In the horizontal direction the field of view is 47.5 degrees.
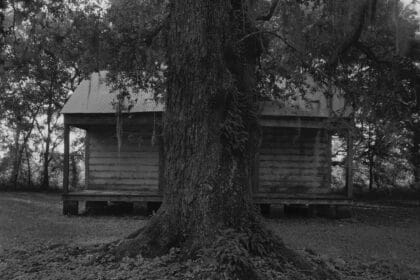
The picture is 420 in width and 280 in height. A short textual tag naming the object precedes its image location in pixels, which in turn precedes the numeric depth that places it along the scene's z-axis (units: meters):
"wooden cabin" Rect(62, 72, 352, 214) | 13.84
